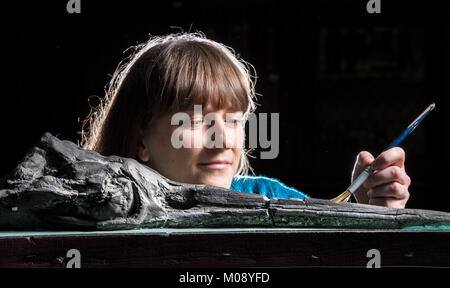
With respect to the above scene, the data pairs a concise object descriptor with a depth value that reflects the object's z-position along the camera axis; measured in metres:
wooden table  2.11
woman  2.28
